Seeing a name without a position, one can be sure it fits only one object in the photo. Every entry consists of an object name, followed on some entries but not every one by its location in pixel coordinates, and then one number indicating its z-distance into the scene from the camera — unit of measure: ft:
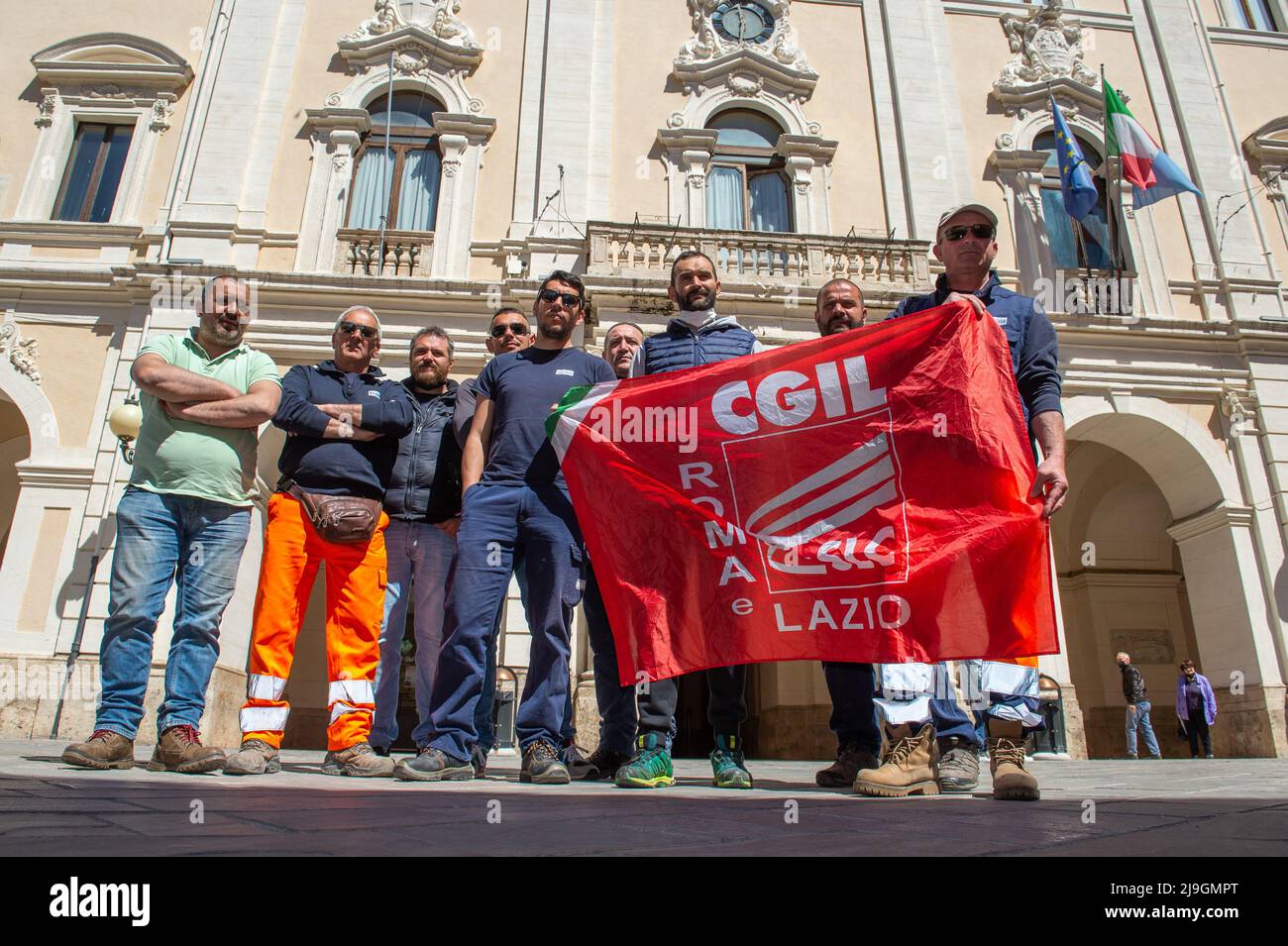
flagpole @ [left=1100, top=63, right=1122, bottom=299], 38.68
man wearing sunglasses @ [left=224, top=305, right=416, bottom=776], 12.37
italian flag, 36.83
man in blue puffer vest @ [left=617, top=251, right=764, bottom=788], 10.64
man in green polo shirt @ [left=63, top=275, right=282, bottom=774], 11.54
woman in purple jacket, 34.27
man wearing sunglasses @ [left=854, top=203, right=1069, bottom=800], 9.60
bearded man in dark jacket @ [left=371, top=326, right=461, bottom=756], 15.25
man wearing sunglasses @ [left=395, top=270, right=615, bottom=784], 10.93
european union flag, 36.63
